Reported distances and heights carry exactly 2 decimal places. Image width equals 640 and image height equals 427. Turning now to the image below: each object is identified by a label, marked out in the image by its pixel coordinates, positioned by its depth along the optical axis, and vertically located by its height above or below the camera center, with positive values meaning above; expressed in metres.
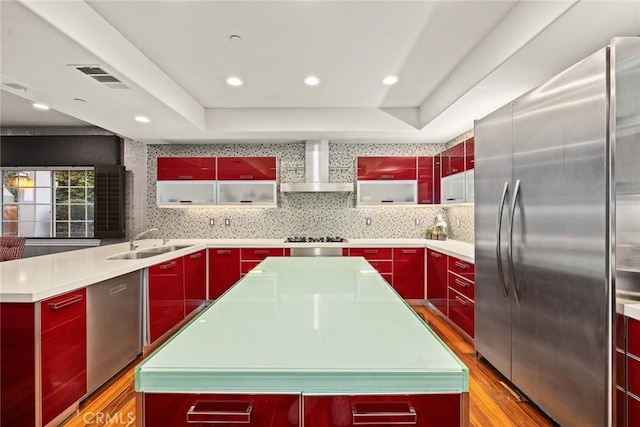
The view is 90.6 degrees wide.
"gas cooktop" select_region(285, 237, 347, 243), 4.48 -0.35
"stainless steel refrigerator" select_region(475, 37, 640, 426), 1.46 -0.08
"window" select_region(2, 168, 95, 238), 4.98 +0.20
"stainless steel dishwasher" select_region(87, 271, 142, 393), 2.14 -0.83
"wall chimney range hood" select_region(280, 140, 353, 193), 4.58 +0.75
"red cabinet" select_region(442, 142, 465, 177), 3.61 +0.67
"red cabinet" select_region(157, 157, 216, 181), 4.49 +0.64
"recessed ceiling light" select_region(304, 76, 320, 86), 3.15 +1.36
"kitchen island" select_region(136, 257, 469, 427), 0.71 -0.38
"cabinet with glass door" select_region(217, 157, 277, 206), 4.50 +0.48
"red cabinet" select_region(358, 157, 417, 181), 4.52 +0.69
